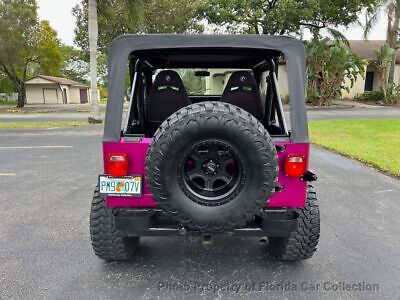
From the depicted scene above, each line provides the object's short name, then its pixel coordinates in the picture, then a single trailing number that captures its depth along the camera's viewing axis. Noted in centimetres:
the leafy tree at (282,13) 2042
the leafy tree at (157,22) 2252
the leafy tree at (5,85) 4203
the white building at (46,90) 4181
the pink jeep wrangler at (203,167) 206
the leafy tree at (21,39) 2327
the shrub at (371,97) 2631
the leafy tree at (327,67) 1989
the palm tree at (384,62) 2164
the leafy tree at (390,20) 2323
